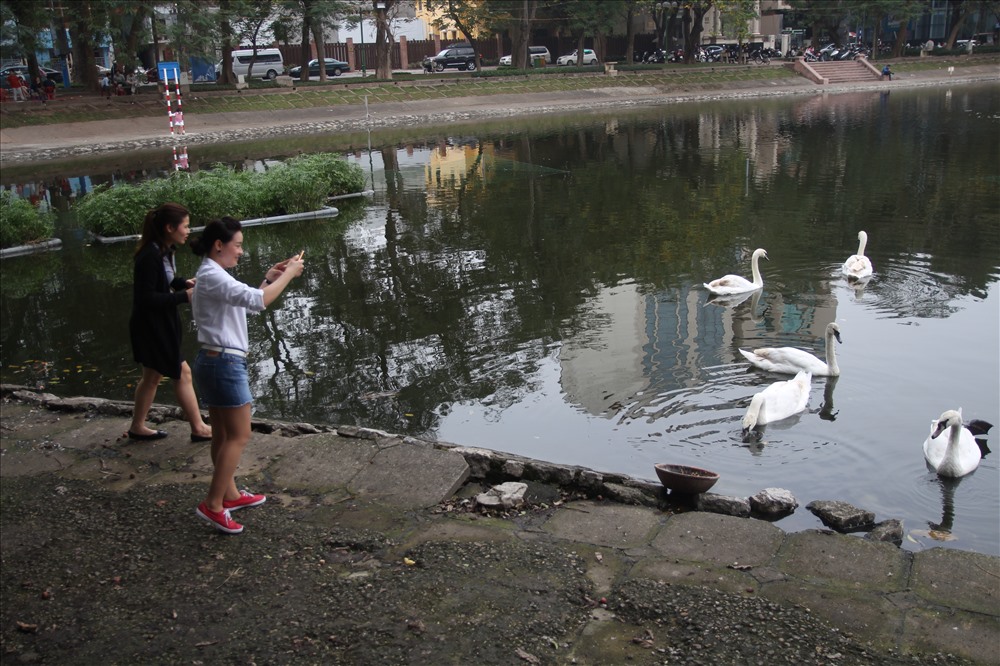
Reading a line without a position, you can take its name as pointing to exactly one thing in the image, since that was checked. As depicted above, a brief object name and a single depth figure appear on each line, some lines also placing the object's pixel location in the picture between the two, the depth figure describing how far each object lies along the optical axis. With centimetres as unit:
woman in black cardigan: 630
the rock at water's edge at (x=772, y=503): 633
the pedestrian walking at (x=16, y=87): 4059
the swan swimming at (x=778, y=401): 800
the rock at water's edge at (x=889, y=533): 585
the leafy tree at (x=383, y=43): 4906
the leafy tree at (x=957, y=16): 6494
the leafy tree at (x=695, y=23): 5849
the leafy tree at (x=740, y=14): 5735
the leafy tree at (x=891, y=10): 6184
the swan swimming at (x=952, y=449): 712
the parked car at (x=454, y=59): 6191
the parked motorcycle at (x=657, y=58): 6389
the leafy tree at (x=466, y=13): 5653
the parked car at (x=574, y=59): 6644
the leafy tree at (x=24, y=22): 3678
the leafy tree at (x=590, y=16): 5838
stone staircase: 5888
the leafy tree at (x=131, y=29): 3841
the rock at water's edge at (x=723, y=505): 606
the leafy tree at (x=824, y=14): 6469
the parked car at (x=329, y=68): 5928
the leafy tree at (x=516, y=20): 5669
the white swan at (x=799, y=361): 916
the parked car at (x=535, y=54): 6461
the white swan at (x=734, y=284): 1198
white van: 5650
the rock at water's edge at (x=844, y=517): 616
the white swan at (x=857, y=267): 1247
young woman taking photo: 531
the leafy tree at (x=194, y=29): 4034
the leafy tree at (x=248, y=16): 4275
